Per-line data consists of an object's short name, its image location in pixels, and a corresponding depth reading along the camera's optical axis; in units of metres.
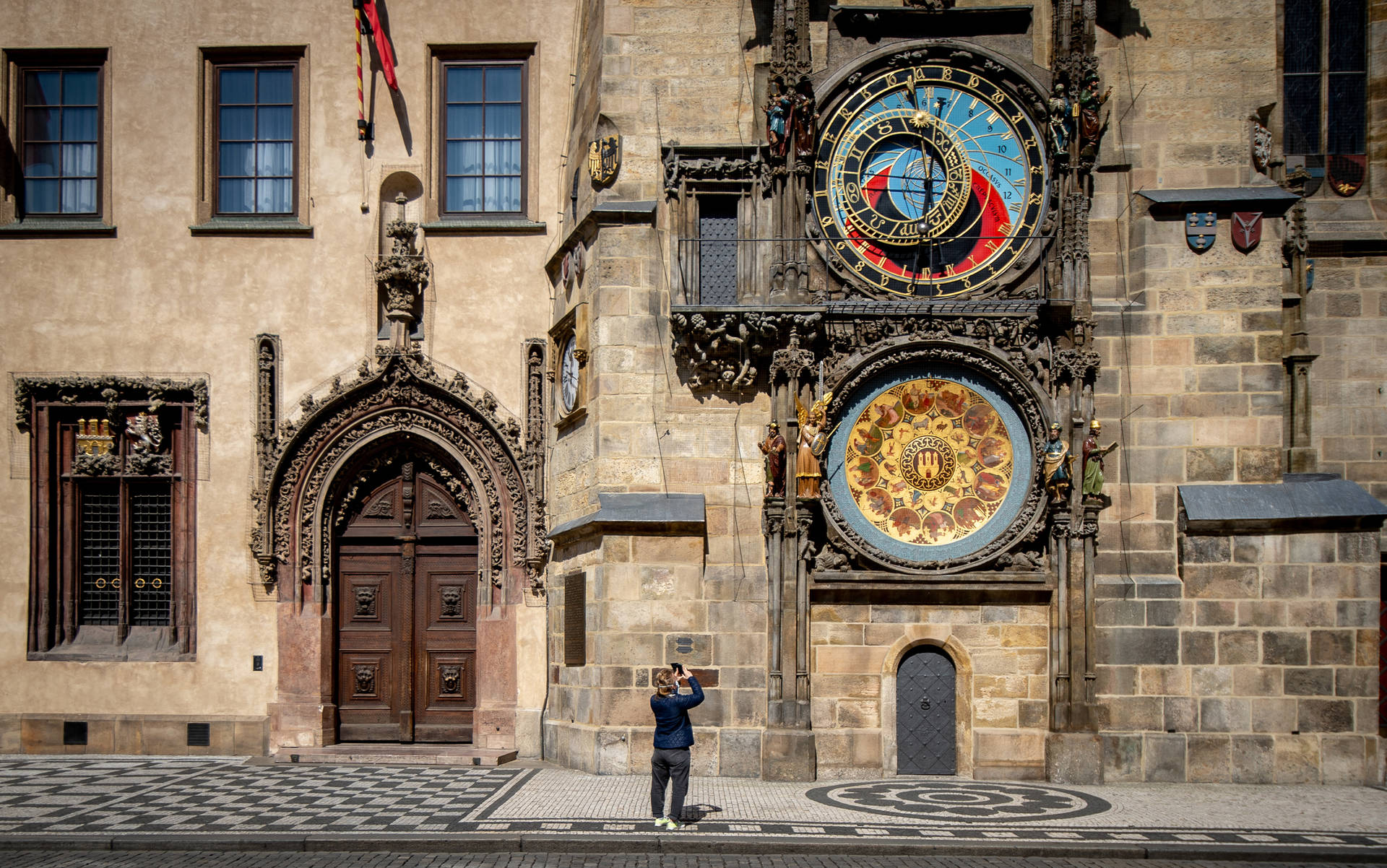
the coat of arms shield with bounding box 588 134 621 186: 15.76
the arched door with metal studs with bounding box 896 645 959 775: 15.32
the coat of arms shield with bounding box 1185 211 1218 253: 15.52
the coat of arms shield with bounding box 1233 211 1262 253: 15.52
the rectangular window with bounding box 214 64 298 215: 17.98
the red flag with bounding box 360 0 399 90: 17.55
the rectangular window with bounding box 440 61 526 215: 17.95
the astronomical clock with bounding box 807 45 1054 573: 15.52
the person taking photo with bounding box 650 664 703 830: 11.75
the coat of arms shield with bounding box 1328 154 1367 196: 17.89
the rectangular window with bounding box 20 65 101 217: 18.06
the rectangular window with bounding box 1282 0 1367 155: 18.08
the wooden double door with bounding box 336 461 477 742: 17.44
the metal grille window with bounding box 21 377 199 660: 17.50
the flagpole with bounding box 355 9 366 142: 17.41
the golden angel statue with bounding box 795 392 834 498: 15.12
